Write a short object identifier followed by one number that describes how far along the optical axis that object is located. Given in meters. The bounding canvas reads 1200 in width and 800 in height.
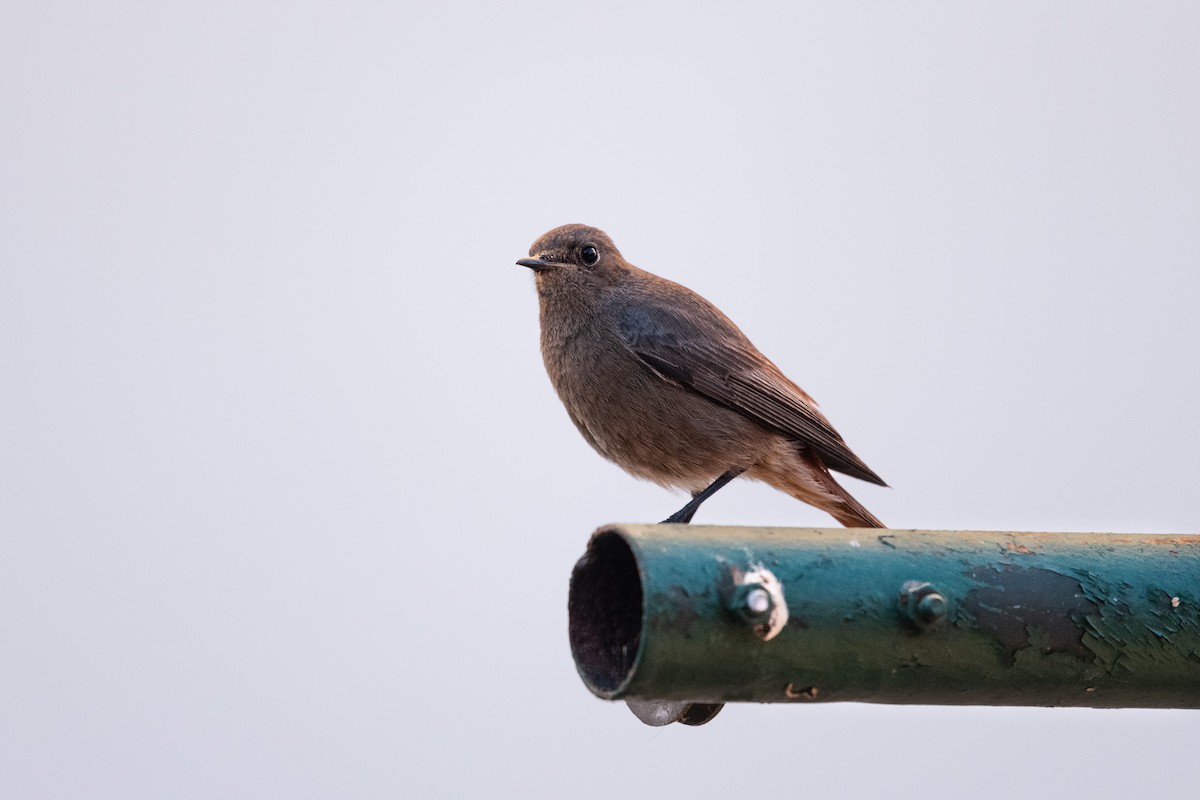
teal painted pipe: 6.47
